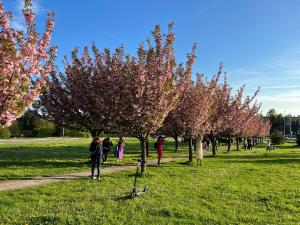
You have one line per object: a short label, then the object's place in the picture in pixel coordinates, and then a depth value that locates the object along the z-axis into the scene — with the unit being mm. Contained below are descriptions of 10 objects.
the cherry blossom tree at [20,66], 5140
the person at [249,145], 33379
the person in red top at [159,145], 15490
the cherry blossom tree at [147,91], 11696
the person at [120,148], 16248
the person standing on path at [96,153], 10969
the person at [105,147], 15591
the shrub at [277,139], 47354
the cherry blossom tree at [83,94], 13457
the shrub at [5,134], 39462
